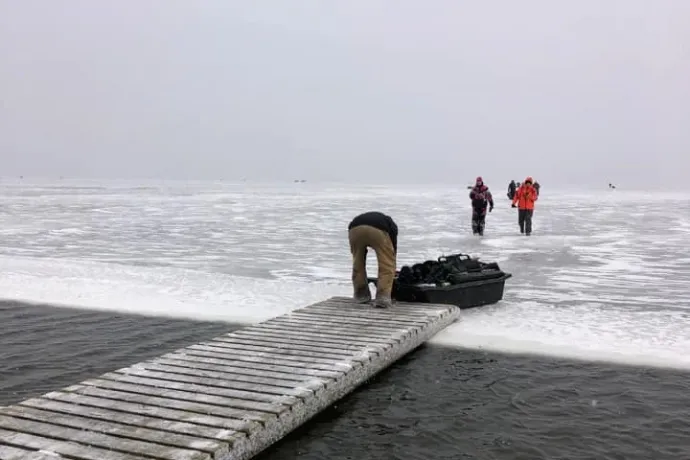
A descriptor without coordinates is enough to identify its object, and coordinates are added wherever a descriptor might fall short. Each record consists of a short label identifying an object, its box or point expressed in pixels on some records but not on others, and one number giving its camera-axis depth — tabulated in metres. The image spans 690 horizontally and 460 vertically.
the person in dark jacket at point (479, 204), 17.16
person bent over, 7.25
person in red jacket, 17.56
